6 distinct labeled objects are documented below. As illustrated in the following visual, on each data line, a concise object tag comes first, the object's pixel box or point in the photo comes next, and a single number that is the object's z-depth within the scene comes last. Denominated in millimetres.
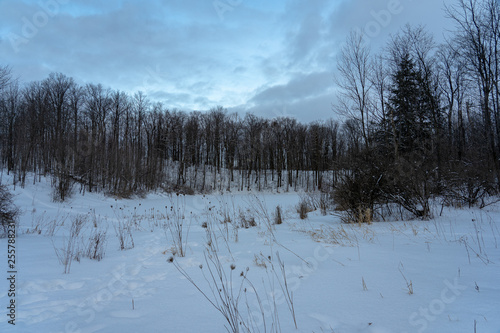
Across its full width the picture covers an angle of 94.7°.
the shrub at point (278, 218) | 7121
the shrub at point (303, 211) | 7940
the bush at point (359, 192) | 6555
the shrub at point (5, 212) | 5324
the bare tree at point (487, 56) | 11938
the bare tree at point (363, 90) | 13742
